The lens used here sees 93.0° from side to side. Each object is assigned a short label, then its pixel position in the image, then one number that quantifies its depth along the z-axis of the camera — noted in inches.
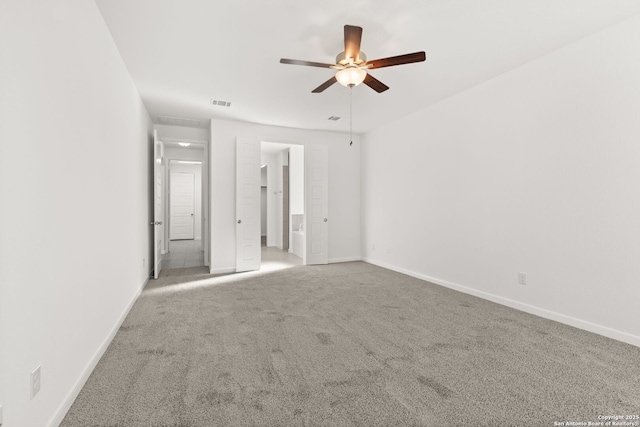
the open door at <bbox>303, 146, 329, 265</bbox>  240.8
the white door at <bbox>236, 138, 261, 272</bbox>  215.6
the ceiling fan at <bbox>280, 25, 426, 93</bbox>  94.9
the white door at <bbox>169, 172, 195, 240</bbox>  406.0
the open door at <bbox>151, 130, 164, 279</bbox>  191.5
